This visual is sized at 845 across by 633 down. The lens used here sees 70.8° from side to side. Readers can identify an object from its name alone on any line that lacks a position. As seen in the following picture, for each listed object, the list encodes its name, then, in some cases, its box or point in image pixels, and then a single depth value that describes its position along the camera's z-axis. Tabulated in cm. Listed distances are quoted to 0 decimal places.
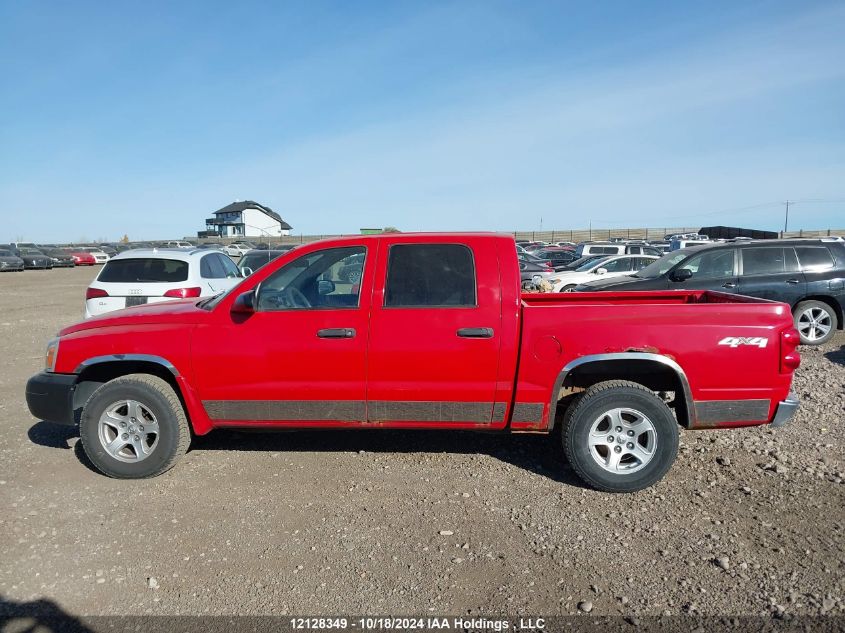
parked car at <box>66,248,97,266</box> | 4484
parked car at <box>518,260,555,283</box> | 1555
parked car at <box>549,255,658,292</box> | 1481
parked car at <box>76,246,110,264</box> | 4735
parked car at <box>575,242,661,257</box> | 2372
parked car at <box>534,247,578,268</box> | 2725
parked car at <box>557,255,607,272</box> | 1944
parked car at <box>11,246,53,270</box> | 3891
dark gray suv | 920
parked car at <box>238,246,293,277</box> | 1454
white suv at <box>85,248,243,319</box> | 828
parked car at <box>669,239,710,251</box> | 2682
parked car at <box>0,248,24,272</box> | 3597
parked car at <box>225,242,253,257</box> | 3697
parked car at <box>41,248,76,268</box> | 4264
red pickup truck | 411
